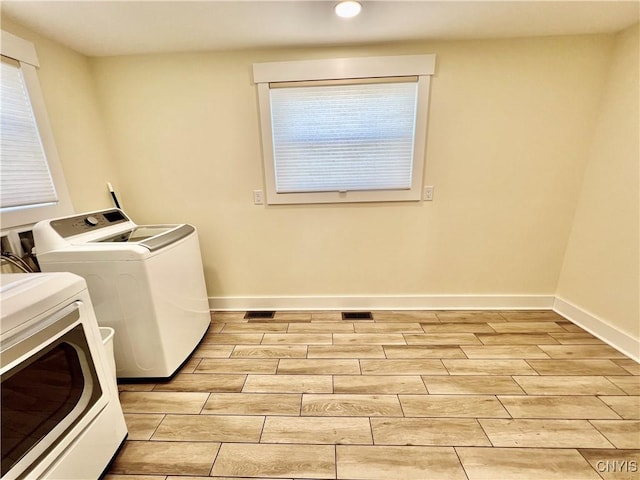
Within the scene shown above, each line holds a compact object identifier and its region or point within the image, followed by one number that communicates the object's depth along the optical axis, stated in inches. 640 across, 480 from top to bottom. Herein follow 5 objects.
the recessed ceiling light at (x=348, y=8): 55.4
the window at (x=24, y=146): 57.1
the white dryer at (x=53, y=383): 31.4
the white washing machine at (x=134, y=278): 55.3
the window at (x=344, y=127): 75.1
